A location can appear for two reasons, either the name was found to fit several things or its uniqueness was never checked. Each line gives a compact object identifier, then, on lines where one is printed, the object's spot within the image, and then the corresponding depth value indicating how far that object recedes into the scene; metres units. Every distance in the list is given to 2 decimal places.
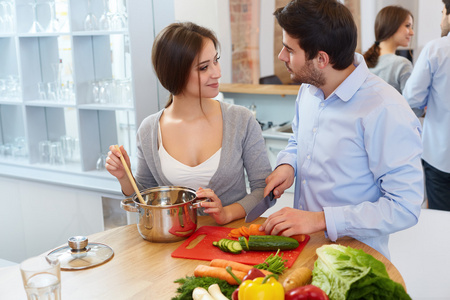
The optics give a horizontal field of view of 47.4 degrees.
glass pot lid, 1.72
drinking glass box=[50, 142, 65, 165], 4.20
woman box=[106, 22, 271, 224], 2.22
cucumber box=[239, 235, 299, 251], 1.73
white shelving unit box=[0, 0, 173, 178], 3.54
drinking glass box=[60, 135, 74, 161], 4.23
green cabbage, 1.26
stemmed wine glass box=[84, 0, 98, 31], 3.73
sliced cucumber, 1.74
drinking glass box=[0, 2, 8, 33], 4.25
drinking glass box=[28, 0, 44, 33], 4.06
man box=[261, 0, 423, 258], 1.72
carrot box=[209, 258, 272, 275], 1.57
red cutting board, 1.70
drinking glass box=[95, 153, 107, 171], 3.97
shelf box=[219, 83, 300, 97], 4.47
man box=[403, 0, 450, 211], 3.42
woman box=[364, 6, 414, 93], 3.92
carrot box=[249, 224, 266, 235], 1.83
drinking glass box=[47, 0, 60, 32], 3.96
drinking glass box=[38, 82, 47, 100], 4.14
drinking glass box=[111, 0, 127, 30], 3.60
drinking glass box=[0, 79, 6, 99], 4.36
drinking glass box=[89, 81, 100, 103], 3.83
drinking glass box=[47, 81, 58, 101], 4.09
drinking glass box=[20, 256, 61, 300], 1.30
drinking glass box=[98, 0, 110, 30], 3.67
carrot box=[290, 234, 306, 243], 1.80
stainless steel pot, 1.81
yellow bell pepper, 1.28
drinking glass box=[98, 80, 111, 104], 3.79
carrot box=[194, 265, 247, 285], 1.51
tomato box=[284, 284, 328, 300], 1.24
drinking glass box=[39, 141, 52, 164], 4.23
